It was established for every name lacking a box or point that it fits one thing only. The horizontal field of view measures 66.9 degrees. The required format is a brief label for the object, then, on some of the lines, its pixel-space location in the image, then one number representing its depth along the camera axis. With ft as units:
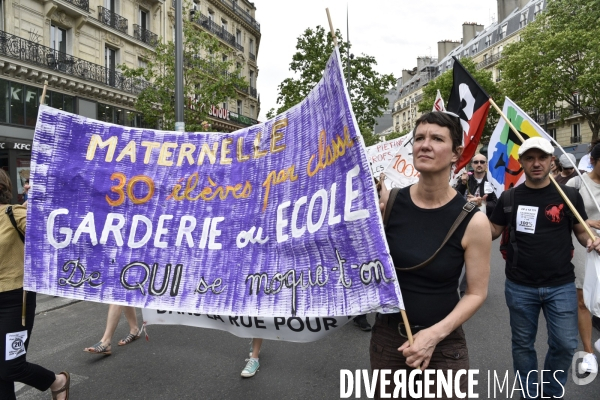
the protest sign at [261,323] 7.91
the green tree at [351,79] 92.22
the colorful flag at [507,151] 12.29
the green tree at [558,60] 85.61
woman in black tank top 6.18
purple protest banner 6.55
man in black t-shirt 9.63
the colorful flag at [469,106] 12.58
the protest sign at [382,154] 34.45
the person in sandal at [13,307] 9.18
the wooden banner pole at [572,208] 9.06
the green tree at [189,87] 49.83
